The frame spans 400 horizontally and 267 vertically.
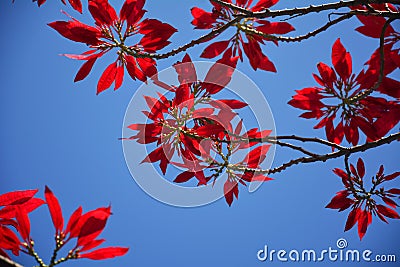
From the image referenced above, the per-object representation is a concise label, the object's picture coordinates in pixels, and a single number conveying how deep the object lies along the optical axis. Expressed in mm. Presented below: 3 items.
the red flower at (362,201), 2308
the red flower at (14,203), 1986
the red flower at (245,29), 2174
